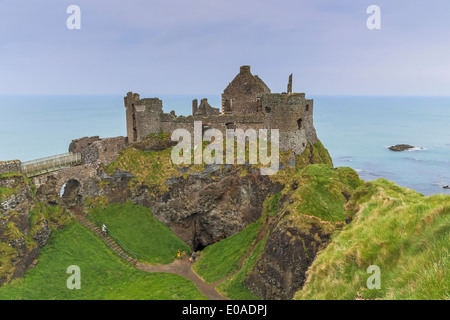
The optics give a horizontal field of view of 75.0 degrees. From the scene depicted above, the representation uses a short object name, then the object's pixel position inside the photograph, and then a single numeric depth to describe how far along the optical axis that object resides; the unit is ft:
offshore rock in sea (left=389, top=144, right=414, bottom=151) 385.13
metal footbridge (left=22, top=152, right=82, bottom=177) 102.53
